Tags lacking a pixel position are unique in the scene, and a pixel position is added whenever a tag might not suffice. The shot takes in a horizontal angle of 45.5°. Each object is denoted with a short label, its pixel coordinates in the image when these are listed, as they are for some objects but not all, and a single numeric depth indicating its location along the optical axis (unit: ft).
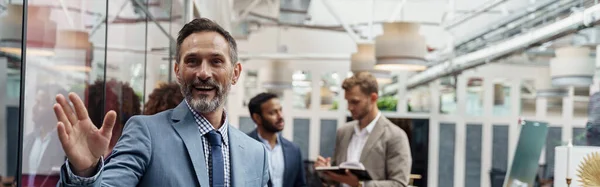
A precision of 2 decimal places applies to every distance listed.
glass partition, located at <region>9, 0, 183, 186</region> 7.73
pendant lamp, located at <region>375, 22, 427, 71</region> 22.66
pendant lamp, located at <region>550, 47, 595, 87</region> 26.99
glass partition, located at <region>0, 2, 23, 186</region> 7.29
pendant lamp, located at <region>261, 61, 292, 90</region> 32.63
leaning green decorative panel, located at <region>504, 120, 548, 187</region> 22.91
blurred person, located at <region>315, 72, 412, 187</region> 13.92
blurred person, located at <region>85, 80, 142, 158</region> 12.05
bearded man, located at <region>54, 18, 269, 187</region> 5.64
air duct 22.06
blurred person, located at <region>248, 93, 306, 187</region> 15.29
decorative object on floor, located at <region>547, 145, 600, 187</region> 13.43
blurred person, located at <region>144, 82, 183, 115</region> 12.34
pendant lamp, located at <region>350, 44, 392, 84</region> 28.50
